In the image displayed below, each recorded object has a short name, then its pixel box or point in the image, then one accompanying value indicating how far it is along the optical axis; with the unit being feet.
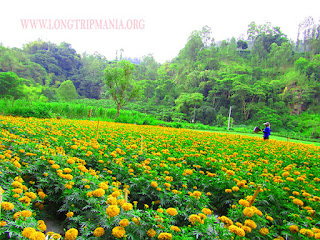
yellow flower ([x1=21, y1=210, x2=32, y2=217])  4.46
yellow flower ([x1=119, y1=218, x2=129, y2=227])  4.25
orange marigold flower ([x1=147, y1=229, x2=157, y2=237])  4.41
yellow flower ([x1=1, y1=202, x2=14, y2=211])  4.47
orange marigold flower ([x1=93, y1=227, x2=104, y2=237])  4.27
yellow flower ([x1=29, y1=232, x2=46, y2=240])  3.71
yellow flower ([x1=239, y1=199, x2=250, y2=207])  6.07
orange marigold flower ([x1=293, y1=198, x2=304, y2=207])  6.72
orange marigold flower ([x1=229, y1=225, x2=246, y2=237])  4.49
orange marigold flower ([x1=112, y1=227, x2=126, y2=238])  4.08
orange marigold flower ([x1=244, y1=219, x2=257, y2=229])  5.08
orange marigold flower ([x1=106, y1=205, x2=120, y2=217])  4.52
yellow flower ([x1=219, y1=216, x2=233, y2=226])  5.13
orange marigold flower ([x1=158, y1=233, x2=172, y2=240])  4.21
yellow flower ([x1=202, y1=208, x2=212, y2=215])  5.45
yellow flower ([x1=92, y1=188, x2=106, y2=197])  5.45
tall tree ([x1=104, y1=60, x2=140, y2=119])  49.67
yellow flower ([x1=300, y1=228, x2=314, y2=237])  5.05
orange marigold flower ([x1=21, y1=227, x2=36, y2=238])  3.81
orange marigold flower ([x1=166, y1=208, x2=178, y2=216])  4.93
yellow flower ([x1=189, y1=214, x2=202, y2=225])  5.05
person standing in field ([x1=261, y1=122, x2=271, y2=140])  25.90
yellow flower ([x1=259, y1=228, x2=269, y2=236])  5.32
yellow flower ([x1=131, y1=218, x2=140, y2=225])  4.70
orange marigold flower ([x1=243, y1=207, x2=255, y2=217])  5.41
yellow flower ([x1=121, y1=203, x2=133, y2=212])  4.72
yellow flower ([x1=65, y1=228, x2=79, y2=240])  4.18
